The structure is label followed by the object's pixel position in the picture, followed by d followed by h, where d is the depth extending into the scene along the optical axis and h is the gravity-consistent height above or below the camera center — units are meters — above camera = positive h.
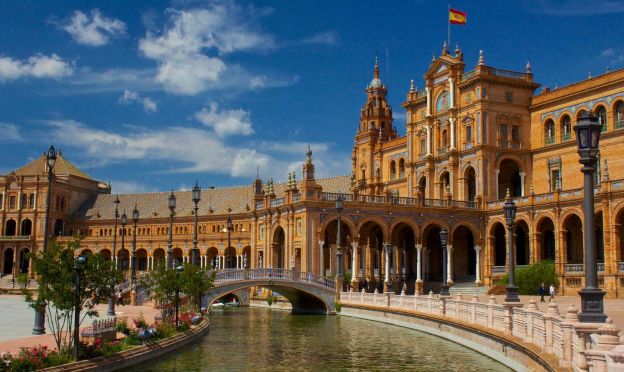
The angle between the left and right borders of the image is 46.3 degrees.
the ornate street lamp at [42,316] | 24.61 -1.91
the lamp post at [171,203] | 42.54 +3.41
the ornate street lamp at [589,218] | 15.08 +1.05
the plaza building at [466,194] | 56.50 +5.95
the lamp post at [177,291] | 31.18 -1.26
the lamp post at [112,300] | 21.34 -1.90
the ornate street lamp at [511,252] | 27.14 +0.56
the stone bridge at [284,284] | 48.56 -1.41
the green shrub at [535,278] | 54.15 -0.77
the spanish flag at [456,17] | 64.69 +22.08
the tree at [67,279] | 20.14 -0.53
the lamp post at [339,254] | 47.31 +0.66
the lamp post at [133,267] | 50.91 -0.48
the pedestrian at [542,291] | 47.11 -1.60
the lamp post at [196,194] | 40.97 +3.82
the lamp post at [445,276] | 39.12 -0.57
